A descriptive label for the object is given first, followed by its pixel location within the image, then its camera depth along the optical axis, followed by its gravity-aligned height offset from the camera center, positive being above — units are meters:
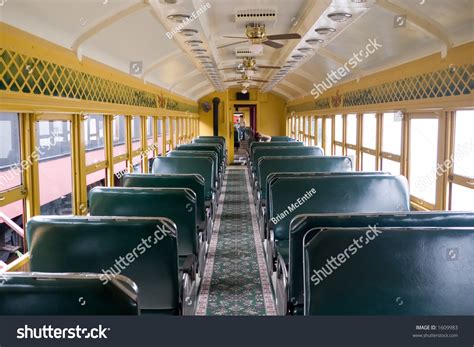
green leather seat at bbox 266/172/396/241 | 4.09 -0.55
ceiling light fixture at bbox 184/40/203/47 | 5.88 +1.11
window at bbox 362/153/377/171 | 7.23 -0.51
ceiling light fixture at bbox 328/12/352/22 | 4.27 +1.04
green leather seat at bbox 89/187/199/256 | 3.50 -0.53
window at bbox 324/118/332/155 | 10.89 -0.16
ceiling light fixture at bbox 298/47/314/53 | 6.61 +1.15
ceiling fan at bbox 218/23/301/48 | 5.45 +1.14
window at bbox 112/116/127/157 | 6.95 -0.08
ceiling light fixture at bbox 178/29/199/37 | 5.16 +1.09
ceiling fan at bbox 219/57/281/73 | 8.71 +1.25
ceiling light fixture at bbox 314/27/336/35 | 5.08 +1.09
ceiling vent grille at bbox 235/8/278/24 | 5.30 +1.31
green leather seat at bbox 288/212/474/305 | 2.42 -0.48
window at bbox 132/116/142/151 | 7.74 -0.04
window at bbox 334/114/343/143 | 9.66 +0.03
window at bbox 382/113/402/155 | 5.94 -0.04
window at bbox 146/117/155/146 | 8.49 -0.01
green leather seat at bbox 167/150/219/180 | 7.02 -0.35
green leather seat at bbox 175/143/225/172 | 8.79 -0.31
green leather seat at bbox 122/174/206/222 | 4.53 -0.48
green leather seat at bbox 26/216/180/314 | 2.48 -0.59
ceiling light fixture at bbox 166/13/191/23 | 4.29 +1.04
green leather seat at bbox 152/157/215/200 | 6.31 -0.47
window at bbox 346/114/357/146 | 8.36 +0.03
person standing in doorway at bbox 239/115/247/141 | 27.97 +0.03
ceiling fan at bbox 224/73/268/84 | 11.45 +1.39
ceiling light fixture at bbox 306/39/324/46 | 5.90 +1.12
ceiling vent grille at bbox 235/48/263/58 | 8.39 +1.42
